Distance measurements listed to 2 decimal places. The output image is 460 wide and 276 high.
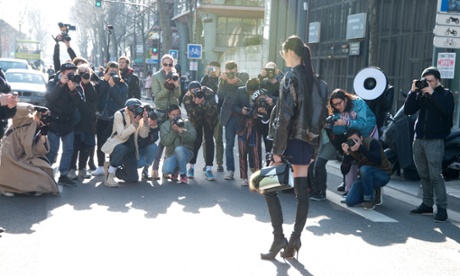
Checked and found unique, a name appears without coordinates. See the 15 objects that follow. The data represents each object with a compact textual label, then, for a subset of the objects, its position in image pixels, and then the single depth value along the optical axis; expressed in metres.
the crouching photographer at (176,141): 10.28
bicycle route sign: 30.12
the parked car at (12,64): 32.56
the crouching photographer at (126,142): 9.75
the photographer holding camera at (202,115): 10.63
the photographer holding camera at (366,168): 8.49
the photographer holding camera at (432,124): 7.73
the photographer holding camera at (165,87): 10.68
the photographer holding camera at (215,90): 11.24
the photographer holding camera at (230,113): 10.66
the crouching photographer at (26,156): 8.42
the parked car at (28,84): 21.34
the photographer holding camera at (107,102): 10.77
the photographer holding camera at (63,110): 9.35
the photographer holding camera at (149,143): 10.21
